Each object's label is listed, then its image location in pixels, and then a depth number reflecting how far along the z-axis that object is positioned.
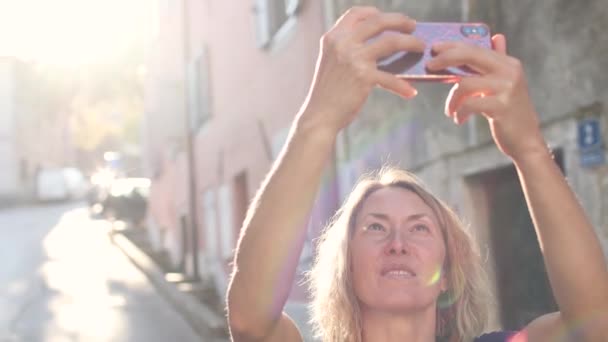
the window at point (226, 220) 14.72
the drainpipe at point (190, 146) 15.45
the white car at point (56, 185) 39.28
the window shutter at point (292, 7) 10.33
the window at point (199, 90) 16.06
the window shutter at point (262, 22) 11.84
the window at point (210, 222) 16.05
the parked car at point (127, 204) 25.84
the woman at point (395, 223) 1.87
